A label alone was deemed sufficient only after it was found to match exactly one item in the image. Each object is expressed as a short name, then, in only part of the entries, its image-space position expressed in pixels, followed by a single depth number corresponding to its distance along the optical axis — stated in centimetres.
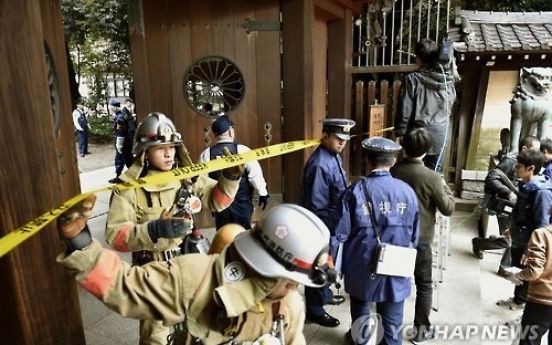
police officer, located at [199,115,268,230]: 442
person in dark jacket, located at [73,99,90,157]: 1483
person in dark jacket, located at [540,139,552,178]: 438
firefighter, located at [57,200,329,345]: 154
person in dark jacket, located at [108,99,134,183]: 954
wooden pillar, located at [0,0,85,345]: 225
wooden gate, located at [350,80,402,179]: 710
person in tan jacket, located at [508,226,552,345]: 288
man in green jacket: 337
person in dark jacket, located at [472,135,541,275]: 493
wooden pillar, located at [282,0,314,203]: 576
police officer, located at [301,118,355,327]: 374
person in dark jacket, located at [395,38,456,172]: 504
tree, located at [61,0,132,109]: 1514
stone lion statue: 593
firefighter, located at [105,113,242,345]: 262
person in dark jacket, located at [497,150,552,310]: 351
